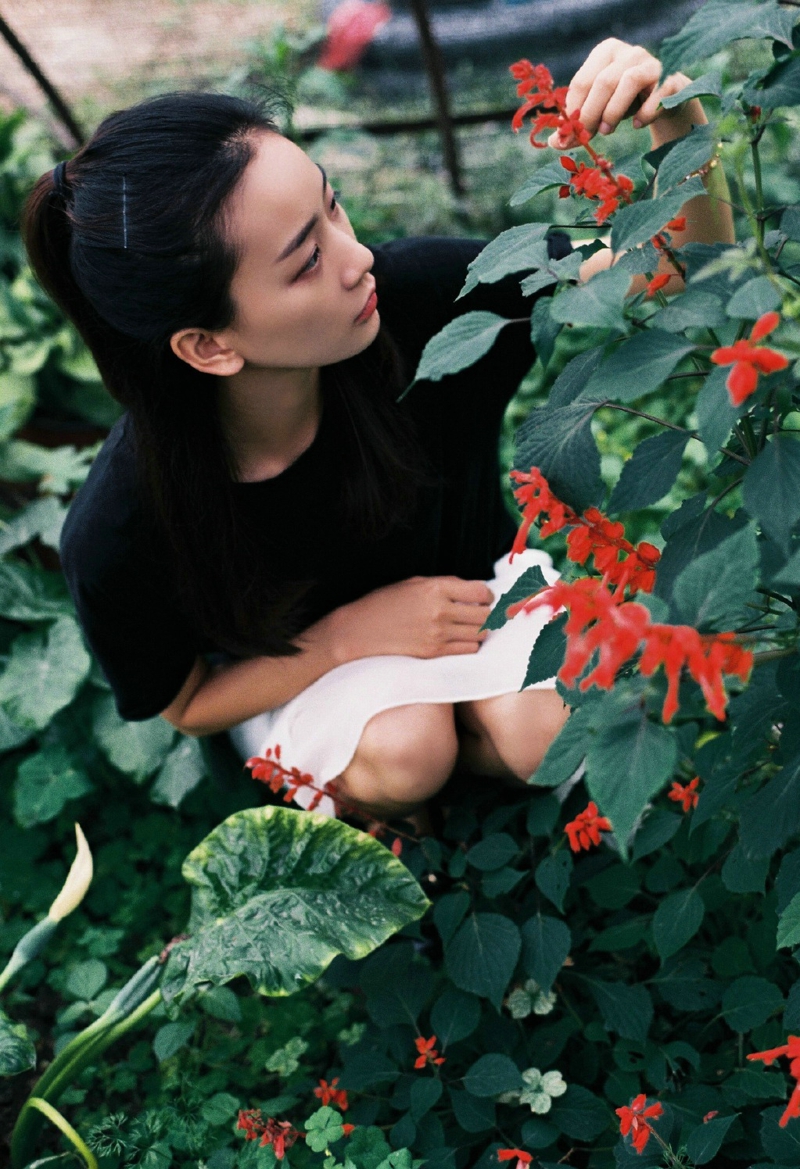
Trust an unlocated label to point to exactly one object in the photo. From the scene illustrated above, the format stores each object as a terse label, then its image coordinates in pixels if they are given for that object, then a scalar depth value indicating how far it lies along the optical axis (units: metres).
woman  1.12
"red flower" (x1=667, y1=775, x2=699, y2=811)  1.21
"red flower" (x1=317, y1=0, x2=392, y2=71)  3.67
